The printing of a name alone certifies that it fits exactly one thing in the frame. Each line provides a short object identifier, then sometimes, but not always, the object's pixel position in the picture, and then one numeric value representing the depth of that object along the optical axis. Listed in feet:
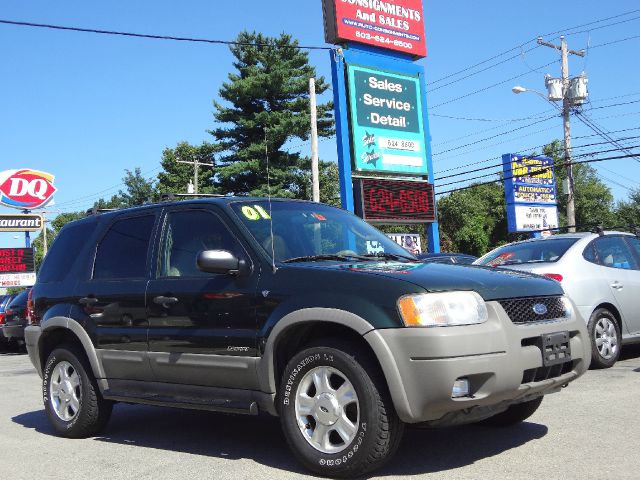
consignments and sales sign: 68.80
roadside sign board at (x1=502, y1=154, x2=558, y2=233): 104.22
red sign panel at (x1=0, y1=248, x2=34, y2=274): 104.27
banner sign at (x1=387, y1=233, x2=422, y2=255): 74.20
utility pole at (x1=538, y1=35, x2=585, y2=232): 104.09
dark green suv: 13.67
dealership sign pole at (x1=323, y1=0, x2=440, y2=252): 65.16
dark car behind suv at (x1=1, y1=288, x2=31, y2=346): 57.77
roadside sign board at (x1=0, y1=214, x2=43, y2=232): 121.08
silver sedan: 26.89
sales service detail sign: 67.00
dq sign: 122.93
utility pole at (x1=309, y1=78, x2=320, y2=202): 81.61
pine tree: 137.39
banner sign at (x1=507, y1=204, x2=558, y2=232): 104.27
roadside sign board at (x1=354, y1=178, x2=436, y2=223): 64.03
